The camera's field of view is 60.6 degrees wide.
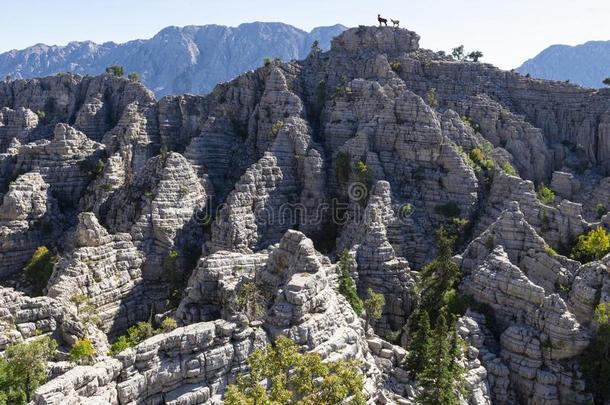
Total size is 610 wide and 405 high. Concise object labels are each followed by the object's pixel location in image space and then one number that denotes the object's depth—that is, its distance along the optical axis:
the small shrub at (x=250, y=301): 38.78
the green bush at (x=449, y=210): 66.94
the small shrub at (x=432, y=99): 89.44
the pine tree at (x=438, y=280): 53.09
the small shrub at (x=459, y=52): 119.07
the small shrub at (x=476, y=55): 114.81
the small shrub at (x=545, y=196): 69.87
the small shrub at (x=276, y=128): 78.83
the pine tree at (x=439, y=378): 34.88
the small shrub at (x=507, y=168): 75.25
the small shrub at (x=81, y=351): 36.97
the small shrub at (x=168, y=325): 41.91
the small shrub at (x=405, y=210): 64.83
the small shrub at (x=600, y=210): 71.31
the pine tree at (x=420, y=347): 40.47
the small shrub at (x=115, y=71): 115.47
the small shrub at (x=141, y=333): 46.04
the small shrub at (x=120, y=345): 44.42
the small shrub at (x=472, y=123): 87.58
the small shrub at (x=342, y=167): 71.94
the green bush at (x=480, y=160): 72.61
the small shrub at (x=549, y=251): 51.67
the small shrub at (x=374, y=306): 48.25
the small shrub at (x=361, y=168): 69.50
